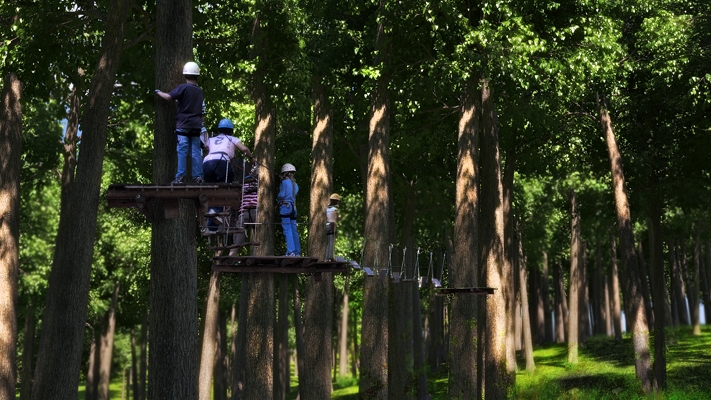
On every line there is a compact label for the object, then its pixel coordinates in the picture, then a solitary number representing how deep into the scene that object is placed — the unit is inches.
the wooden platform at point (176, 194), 419.5
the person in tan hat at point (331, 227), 641.6
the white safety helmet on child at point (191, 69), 465.7
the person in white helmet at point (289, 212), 611.9
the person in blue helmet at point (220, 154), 521.3
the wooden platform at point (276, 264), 549.9
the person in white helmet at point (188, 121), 456.8
